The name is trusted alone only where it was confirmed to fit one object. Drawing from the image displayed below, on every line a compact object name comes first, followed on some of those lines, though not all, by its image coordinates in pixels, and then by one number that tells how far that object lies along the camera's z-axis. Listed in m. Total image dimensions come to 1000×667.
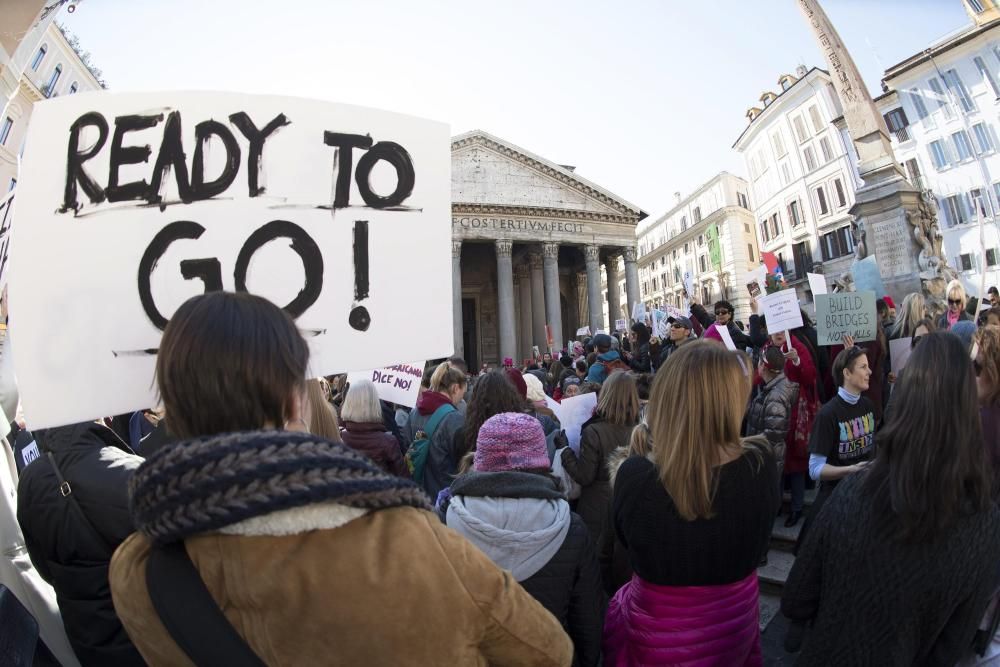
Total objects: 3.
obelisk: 8.38
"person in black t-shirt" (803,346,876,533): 3.23
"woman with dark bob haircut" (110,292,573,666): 0.81
